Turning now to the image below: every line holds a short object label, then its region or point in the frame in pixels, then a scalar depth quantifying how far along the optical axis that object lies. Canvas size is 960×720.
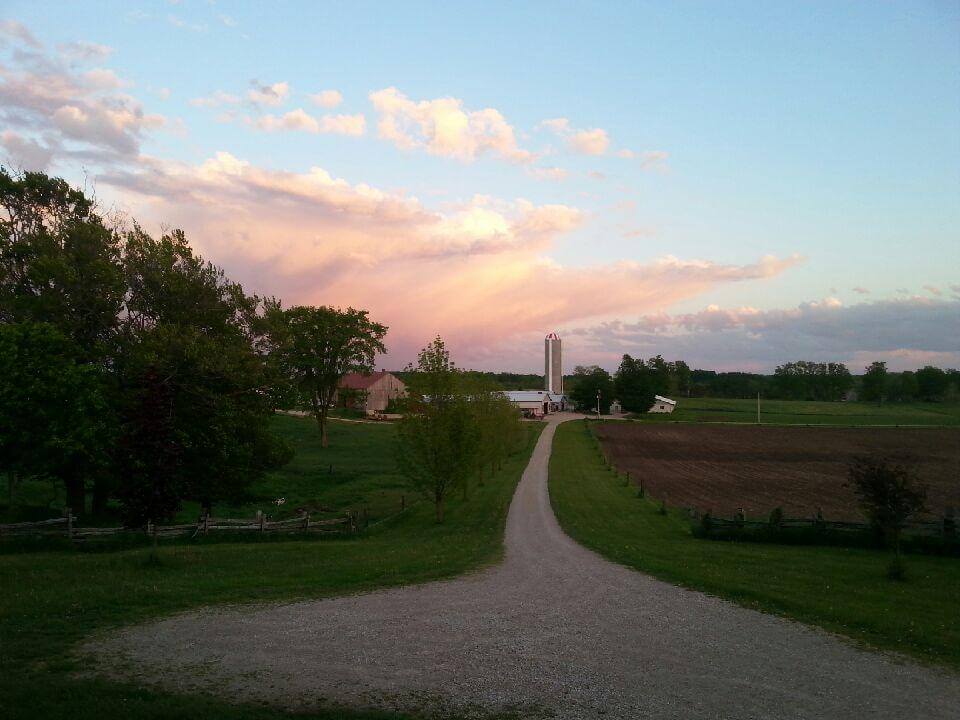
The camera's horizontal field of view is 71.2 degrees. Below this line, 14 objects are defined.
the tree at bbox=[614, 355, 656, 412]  138.25
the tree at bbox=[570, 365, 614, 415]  147.38
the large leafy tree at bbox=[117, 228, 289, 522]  25.33
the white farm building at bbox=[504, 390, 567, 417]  142.12
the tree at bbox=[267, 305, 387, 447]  58.19
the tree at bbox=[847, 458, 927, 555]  19.30
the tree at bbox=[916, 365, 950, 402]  190.88
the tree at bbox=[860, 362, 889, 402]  196.25
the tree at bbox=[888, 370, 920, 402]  194.50
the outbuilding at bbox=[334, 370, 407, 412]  109.93
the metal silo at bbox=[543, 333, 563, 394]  170.12
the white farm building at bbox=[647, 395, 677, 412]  147.88
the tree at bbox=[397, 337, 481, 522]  29.69
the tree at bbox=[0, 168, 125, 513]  24.39
